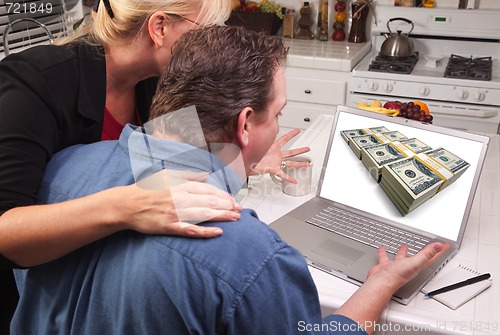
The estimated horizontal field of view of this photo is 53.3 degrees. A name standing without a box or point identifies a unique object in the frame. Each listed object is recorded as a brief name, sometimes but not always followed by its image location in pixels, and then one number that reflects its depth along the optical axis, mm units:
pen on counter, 1028
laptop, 1156
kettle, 3160
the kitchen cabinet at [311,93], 3152
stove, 2881
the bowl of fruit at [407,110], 1617
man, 690
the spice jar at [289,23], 3686
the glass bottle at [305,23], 3644
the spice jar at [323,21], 3605
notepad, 1007
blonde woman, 745
